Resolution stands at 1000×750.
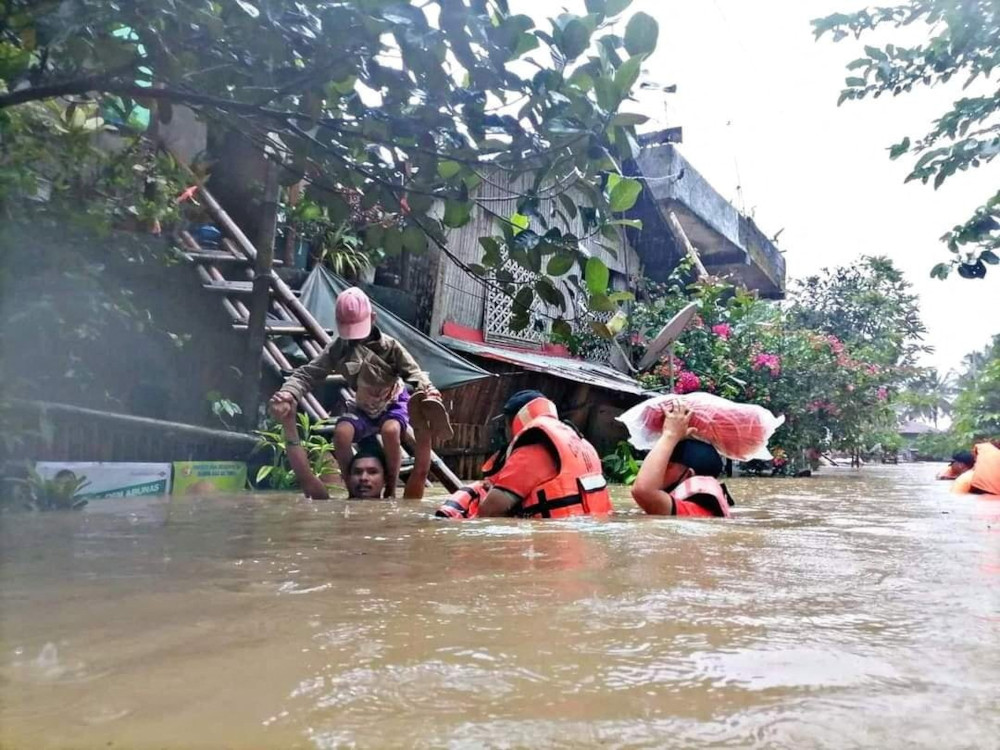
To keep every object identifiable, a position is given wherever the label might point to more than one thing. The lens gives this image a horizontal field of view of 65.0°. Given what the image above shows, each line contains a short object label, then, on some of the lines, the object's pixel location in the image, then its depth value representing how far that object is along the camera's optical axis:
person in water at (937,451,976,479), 8.91
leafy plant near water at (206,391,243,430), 5.73
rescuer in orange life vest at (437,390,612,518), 3.47
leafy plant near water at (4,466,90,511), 3.71
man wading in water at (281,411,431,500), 4.69
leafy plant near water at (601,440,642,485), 9.73
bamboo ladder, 6.07
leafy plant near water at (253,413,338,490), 5.72
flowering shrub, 11.38
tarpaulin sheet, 7.09
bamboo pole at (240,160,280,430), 5.75
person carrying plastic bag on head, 3.86
